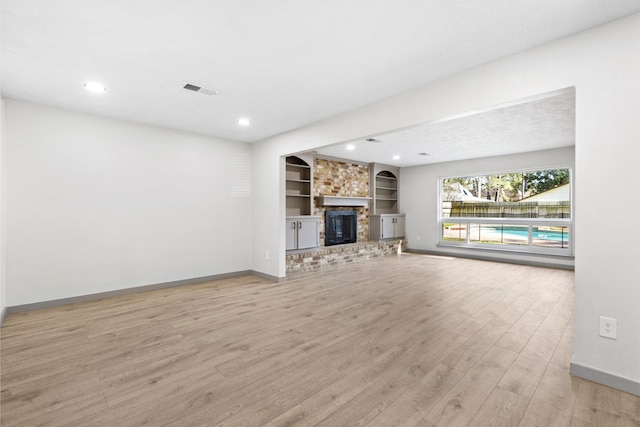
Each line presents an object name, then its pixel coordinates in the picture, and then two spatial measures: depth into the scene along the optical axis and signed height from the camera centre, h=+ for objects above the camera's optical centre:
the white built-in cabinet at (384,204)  8.01 +0.18
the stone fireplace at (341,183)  6.98 +0.69
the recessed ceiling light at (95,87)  2.99 +1.29
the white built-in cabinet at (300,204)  5.91 +0.13
